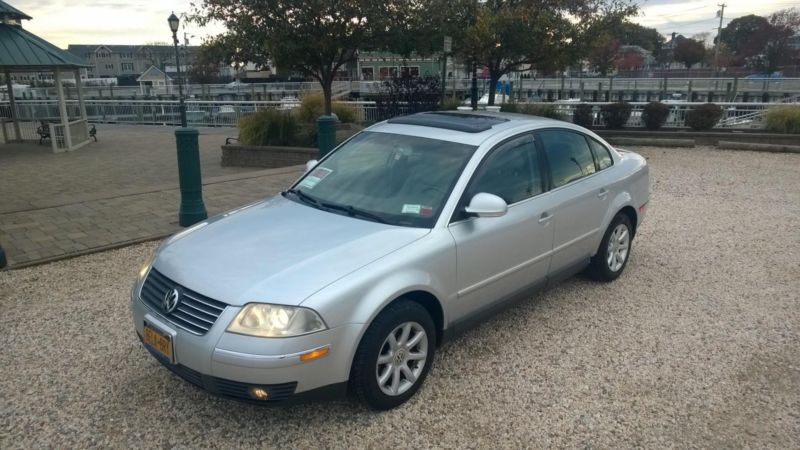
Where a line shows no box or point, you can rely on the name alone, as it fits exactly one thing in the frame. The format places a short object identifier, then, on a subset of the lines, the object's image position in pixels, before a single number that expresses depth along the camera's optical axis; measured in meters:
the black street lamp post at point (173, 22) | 22.34
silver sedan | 2.87
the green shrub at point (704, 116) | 14.71
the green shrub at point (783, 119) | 13.80
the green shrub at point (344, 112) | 16.11
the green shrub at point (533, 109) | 15.02
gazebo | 14.12
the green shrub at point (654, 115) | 15.19
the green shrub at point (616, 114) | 15.40
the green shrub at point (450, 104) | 15.62
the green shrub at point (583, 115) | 15.77
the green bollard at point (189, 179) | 6.88
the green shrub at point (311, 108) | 15.39
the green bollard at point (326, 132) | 9.12
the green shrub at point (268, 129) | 13.46
